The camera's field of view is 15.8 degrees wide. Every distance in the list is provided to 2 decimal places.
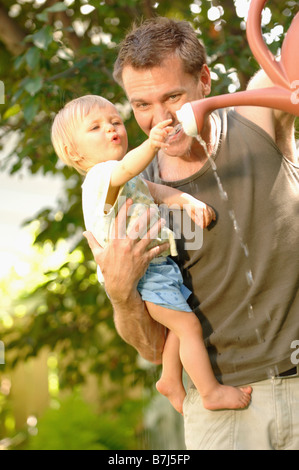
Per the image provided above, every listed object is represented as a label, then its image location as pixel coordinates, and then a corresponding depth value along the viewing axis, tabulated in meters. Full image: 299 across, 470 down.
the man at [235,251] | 2.35
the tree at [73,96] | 3.45
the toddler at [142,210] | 2.35
